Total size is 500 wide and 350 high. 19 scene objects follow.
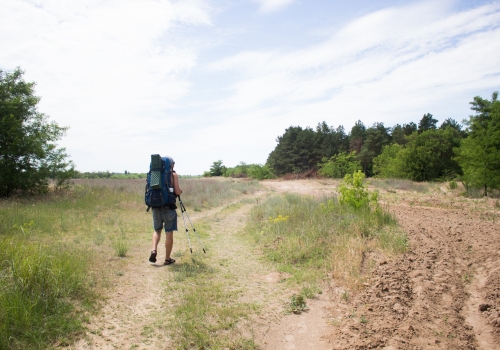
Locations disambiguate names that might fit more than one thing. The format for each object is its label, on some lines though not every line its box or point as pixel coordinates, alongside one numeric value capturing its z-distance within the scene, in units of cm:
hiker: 555
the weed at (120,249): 596
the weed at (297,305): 393
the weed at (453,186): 2042
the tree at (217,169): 6431
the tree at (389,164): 3419
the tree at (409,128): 5625
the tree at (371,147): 4785
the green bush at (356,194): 841
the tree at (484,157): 1557
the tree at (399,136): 5288
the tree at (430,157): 3359
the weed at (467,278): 437
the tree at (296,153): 5109
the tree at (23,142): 1202
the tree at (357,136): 5328
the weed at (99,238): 657
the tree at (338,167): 3747
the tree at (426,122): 5706
